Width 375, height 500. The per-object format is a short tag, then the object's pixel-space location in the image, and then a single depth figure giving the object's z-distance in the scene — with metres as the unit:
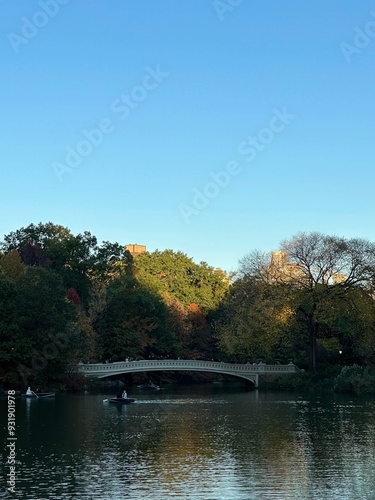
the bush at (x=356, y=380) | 57.41
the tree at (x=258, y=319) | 62.81
